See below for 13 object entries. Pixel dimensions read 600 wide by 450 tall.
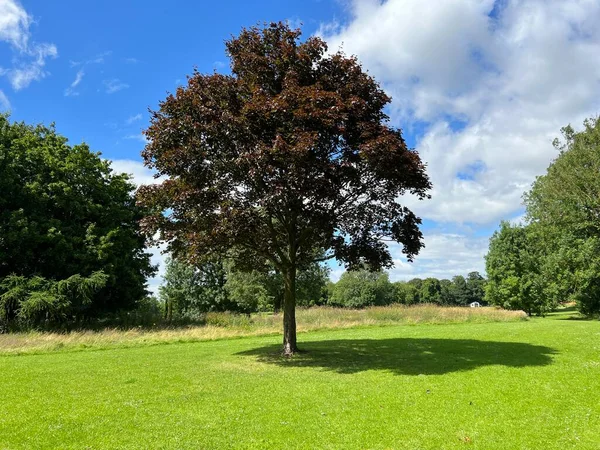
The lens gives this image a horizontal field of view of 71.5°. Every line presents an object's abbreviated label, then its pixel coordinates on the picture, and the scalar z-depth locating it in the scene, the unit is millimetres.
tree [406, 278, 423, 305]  113400
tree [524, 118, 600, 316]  33156
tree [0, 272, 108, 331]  23109
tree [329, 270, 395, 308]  85625
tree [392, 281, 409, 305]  108550
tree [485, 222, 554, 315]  41750
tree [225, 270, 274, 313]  43750
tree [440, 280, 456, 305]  119544
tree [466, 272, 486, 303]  115375
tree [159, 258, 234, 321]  47581
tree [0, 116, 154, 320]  25406
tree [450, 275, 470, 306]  116812
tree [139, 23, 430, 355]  11125
